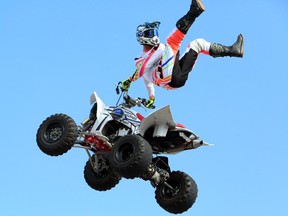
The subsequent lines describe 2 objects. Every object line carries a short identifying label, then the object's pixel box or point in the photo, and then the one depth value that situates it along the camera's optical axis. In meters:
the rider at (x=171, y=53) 21.11
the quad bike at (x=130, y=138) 20.95
